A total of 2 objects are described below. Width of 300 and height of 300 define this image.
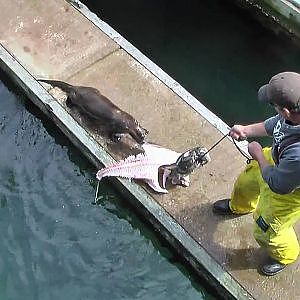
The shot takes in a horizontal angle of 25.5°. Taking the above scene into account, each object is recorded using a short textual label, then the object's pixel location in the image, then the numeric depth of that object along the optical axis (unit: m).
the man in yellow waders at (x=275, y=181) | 4.30
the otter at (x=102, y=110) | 6.51
